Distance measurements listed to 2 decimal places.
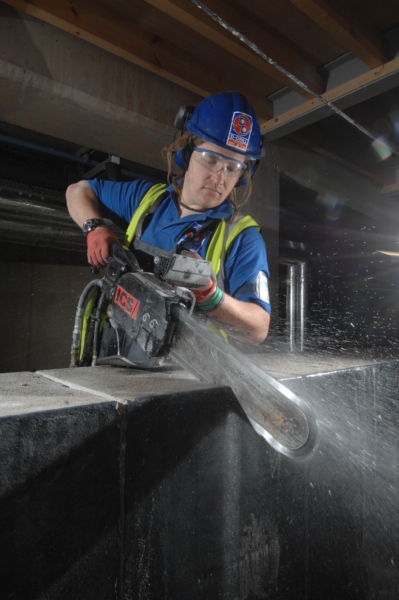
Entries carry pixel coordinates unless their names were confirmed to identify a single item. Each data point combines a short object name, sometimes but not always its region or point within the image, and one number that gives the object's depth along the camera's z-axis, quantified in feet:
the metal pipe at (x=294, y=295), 22.38
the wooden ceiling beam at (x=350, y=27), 8.48
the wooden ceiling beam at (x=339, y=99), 10.28
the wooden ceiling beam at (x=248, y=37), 8.58
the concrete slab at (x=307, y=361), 5.93
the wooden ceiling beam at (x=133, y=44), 9.00
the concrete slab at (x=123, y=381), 3.69
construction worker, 6.58
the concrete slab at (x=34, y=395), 2.89
